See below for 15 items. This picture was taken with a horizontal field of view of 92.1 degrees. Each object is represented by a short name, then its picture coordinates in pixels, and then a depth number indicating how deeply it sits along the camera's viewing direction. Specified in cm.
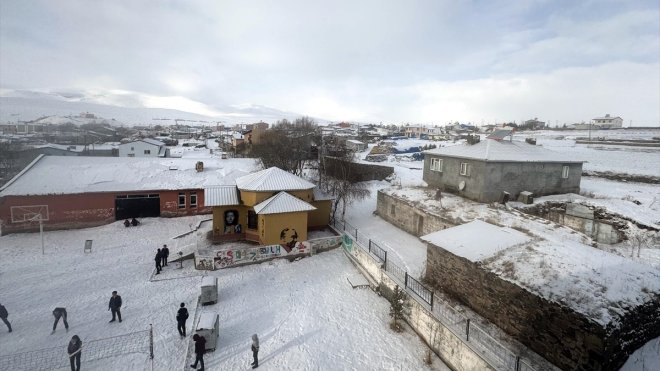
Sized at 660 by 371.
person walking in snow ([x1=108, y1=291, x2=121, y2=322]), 1284
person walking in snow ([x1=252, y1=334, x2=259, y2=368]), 1053
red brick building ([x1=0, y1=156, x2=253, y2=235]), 2378
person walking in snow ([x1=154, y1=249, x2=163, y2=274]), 1731
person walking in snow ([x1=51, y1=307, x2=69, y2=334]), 1212
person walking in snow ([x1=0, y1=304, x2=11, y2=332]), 1204
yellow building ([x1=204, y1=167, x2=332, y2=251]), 2002
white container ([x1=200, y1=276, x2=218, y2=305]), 1445
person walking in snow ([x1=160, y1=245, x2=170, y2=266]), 1775
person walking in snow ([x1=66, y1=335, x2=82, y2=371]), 995
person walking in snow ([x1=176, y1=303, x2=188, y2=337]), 1206
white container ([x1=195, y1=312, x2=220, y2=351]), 1133
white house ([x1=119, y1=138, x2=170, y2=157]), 5068
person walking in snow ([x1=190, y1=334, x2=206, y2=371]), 1034
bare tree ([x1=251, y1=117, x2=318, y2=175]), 3422
